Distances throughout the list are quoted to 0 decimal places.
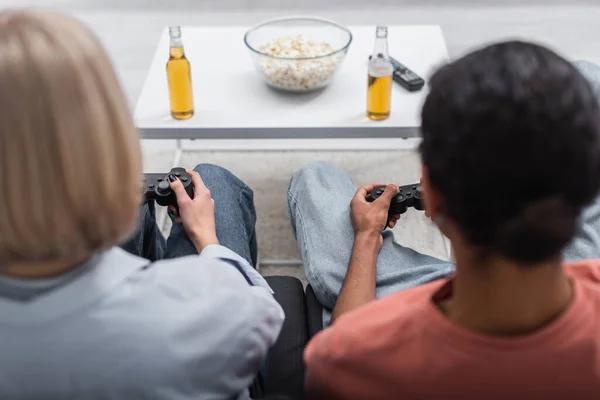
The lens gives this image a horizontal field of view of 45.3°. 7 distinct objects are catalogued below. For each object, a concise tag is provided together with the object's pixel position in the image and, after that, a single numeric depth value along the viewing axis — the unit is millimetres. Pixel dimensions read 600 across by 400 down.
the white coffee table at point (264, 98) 1664
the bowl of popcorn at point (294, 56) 1711
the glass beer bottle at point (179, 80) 1646
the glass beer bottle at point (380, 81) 1638
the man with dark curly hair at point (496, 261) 634
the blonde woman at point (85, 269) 683
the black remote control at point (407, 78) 1771
